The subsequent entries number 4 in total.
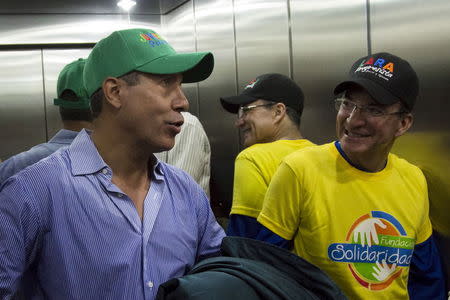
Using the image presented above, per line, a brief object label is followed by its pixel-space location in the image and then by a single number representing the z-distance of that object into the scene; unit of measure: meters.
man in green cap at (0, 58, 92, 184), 2.56
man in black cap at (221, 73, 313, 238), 2.53
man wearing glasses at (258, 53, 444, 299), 1.87
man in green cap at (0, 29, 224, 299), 1.25
